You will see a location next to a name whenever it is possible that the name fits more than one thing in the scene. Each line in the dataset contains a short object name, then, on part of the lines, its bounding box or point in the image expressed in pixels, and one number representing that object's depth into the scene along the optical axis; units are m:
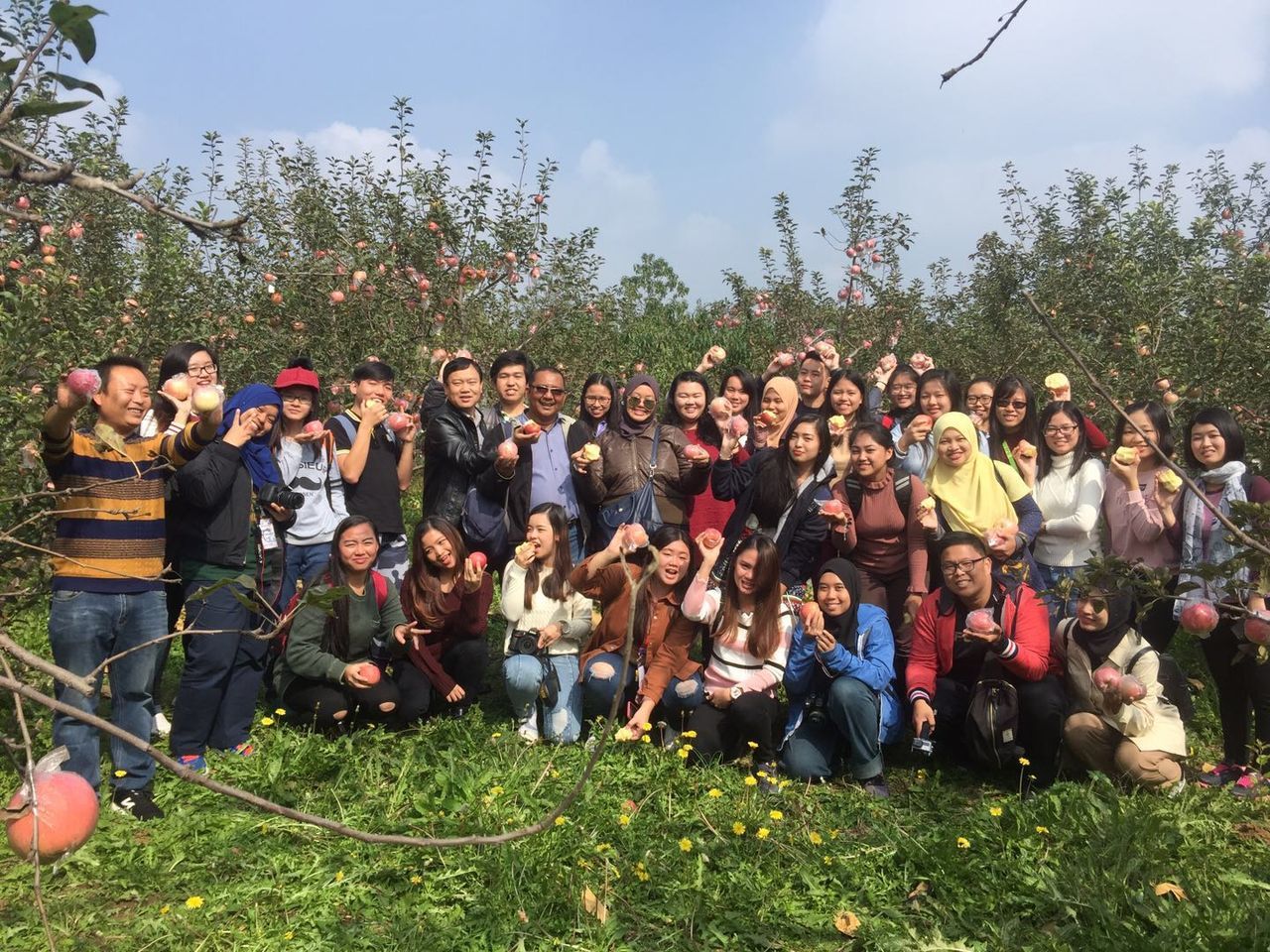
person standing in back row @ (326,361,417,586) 4.46
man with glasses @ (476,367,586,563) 4.62
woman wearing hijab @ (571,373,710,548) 4.63
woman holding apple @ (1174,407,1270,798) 3.86
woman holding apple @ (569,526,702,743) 4.13
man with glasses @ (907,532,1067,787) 3.80
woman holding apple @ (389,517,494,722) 4.32
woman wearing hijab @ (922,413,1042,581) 4.31
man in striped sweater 3.26
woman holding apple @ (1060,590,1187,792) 3.59
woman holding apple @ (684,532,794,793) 4.03
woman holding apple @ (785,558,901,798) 3.85
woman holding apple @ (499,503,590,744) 4.21
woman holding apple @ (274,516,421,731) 4.11
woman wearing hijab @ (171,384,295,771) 3.69
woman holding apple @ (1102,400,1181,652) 4.16
